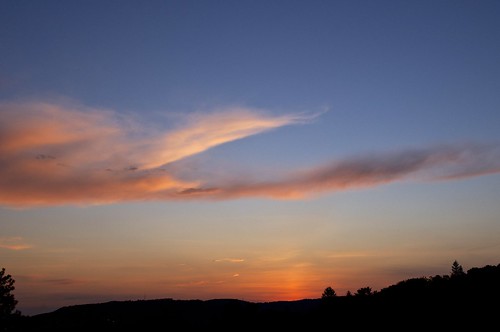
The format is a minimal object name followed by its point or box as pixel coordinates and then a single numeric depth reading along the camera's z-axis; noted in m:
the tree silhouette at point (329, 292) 128.62
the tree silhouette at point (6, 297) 76.12
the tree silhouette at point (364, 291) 87.56
